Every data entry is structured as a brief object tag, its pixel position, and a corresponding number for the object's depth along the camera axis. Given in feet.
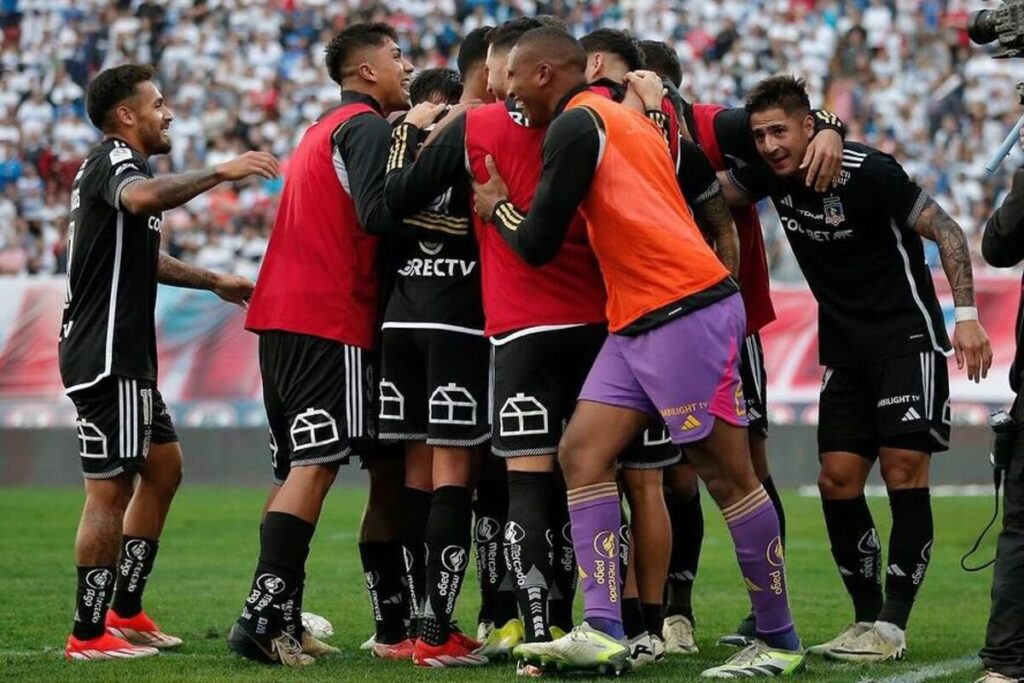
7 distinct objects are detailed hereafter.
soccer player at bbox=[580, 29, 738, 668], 50.06
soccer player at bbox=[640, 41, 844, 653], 53.98
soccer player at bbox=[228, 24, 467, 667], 49.19
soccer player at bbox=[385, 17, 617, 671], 46.44
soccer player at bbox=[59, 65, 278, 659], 50.62
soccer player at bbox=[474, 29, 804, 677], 44.19
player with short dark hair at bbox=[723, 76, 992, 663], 53.78
